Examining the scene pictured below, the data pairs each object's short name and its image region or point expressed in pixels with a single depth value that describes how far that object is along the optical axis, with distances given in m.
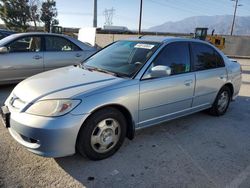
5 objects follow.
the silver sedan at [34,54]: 5.74
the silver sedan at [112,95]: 2.62
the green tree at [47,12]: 36.19
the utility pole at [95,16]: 29.97
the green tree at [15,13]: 31.30
